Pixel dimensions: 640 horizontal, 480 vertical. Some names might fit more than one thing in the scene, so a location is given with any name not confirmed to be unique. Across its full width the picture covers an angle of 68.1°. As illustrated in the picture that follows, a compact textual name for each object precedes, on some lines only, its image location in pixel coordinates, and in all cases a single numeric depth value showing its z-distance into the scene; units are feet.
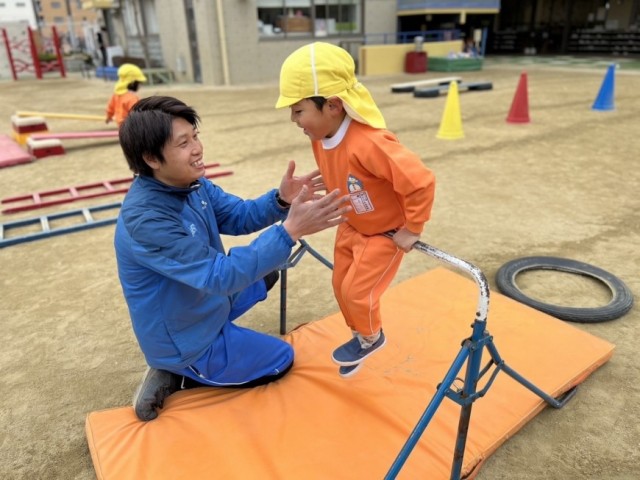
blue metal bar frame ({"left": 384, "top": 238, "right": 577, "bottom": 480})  5.81
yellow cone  26.37
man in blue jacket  6.25
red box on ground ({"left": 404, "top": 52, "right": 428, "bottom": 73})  61.36
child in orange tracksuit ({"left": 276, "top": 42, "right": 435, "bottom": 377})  6.39
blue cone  31.63
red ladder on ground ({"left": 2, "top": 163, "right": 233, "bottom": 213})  18.70
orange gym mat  6.71
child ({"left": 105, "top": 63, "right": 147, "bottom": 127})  25.96
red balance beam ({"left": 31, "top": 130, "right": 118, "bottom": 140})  26.99
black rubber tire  10.04
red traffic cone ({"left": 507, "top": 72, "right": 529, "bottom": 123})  29.13
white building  200.40
